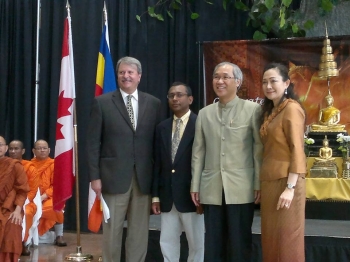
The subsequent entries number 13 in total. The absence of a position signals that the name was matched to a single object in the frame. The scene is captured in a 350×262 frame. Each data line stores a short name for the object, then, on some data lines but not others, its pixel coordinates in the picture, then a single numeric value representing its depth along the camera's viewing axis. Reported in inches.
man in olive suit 121.5
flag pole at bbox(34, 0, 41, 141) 245.1
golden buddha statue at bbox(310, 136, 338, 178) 184.7
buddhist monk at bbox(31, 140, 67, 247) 210.2
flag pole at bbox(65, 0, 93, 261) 180.3
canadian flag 186.9
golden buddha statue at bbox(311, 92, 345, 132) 197.8
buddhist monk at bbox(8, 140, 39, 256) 196.9
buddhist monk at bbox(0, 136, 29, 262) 161.9
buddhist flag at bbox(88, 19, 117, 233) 173.2
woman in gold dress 114.2
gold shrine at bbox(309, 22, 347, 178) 185.8
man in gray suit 132.9
